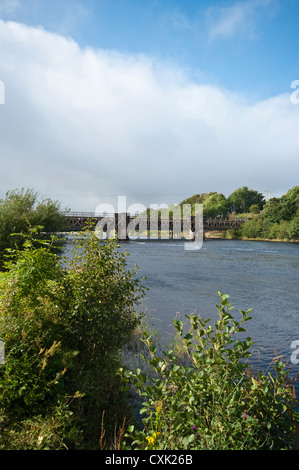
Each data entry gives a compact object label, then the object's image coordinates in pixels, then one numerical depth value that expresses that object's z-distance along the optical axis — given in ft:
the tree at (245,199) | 490.90
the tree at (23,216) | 64.08
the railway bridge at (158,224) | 243.19
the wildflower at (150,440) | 14.14
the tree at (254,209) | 408.26
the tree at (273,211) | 317.83
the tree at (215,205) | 464.65
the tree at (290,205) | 320.29
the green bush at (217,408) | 13.84
